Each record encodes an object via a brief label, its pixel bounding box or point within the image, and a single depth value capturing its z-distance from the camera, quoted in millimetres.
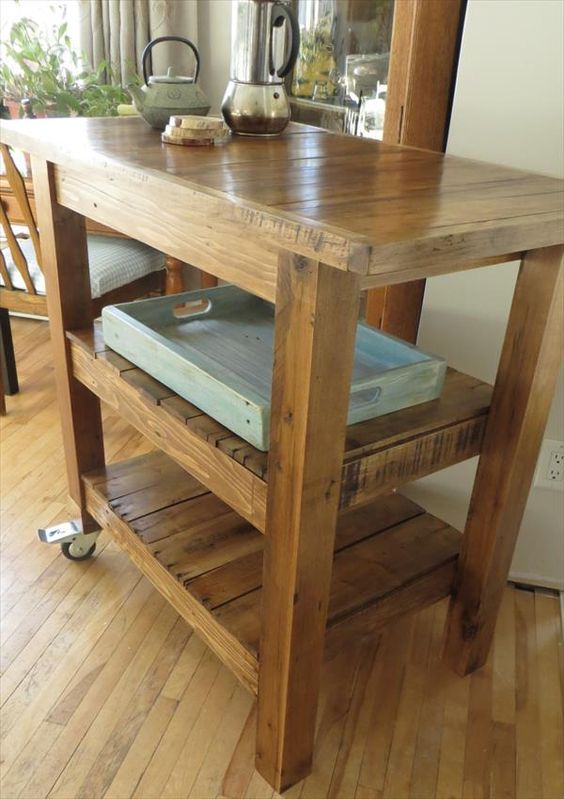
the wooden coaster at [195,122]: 1170
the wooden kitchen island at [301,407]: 816
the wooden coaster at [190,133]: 1169
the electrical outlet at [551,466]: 1453
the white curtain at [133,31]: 2311
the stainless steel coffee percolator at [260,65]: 1174
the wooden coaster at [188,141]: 1176
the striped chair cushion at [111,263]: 1944
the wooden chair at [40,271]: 1896
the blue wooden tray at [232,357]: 1043
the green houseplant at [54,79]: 2289
